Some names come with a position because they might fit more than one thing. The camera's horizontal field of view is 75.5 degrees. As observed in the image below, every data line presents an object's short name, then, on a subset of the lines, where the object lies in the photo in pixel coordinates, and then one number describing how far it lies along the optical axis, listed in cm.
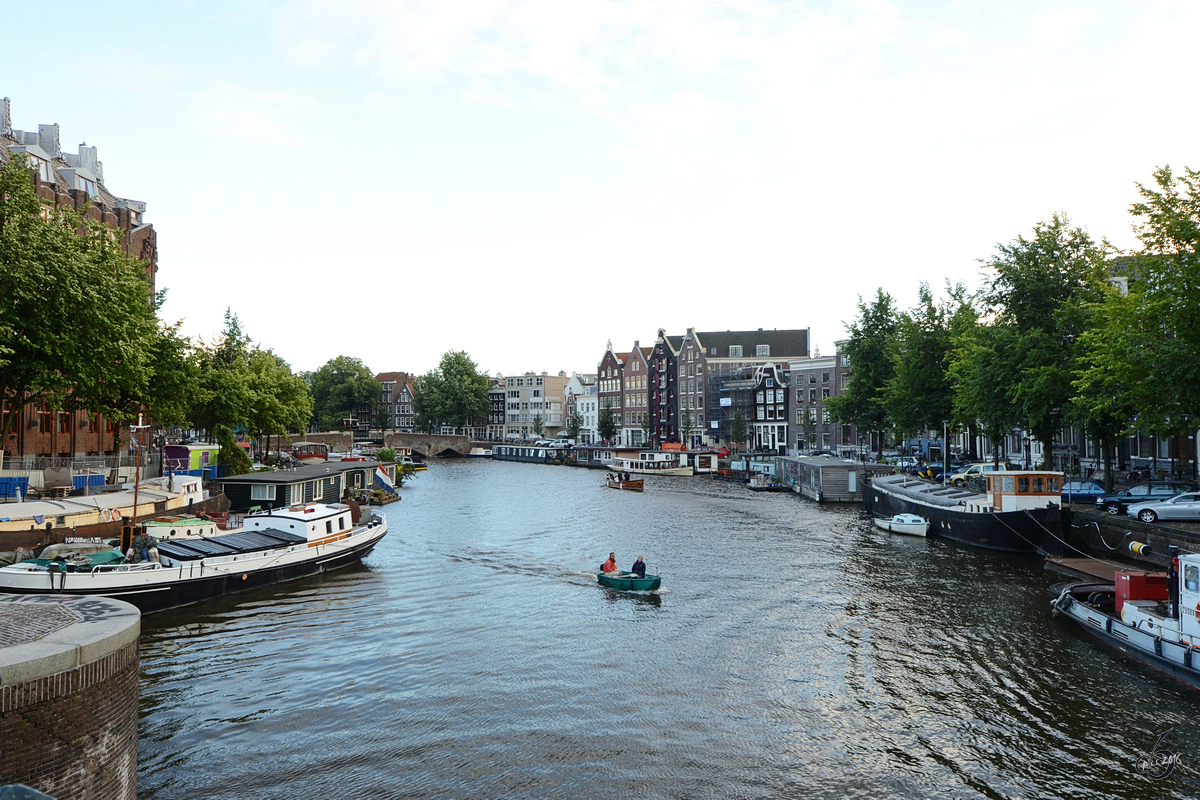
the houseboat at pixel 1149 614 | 2208
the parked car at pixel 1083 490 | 4550
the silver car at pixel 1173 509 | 3694
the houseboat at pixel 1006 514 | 4022
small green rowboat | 3312
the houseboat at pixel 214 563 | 2630
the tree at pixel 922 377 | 6819
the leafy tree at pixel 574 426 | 16525
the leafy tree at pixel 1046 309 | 4681
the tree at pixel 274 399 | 6938
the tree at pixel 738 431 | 11856
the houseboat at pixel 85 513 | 3145
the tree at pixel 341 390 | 17125
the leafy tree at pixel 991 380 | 5003
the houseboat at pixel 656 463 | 10675
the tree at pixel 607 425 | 15025
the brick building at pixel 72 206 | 5016
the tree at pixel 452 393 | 17562
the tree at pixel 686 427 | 13200
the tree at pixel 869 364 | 7975
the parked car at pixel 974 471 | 6131
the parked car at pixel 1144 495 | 4084
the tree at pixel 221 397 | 5944
